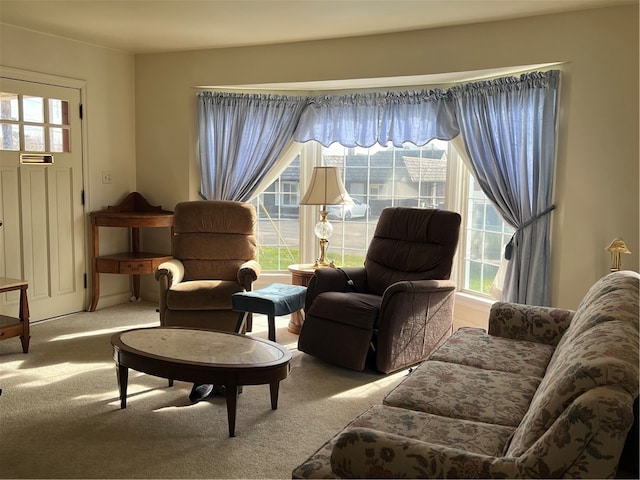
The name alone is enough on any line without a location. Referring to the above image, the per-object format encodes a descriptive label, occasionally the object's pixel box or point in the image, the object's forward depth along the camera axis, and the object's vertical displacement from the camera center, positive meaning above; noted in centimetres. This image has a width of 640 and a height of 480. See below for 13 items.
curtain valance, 478 +57
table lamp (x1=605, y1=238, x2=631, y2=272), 350 -35
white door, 454 -14
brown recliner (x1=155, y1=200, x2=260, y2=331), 434 -50
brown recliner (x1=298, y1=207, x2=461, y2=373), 362 -73
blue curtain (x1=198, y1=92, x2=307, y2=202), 534 +45
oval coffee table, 269 -83
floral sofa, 140 -70
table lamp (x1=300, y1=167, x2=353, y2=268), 457 -4
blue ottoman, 386 -79
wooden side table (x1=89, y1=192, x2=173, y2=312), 507 -66
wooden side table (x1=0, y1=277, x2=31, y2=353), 386 -95
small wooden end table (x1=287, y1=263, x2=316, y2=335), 450 -73
